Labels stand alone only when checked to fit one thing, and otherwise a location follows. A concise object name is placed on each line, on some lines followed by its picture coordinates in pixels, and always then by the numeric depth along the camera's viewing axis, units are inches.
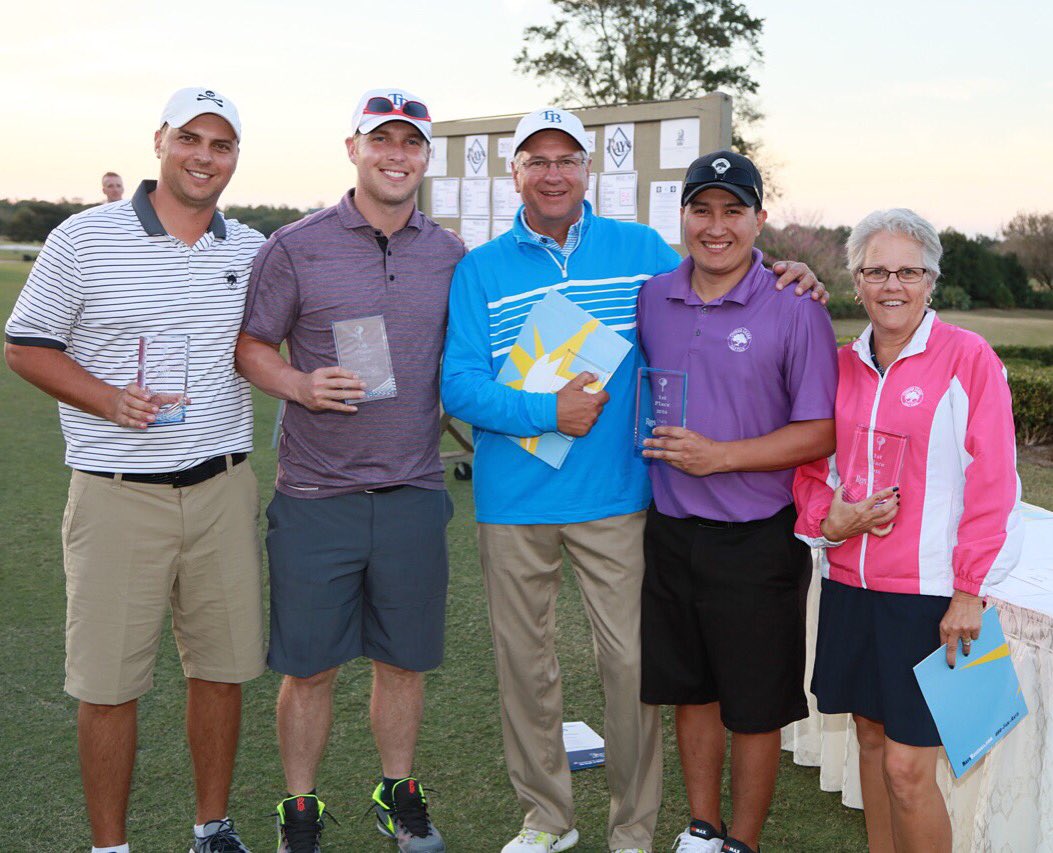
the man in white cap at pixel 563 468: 129.6
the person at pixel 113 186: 525.1
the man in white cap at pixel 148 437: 121.2
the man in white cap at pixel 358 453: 130.0
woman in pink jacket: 103.8
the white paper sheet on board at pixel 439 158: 342.6
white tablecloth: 118.3
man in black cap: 119.4
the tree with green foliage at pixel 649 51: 1385.3
